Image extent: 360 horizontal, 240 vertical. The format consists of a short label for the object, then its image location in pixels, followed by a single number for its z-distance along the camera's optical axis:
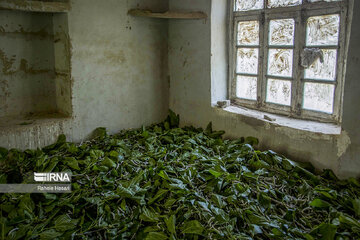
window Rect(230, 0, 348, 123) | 2.84
